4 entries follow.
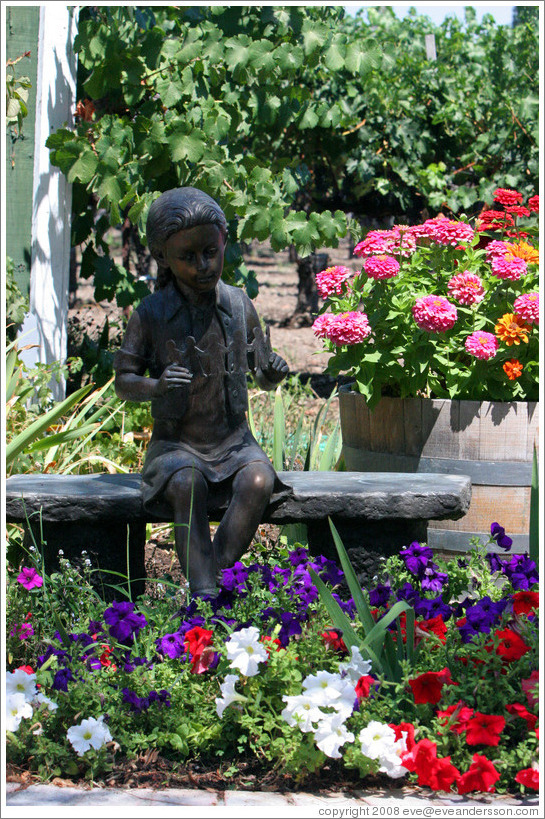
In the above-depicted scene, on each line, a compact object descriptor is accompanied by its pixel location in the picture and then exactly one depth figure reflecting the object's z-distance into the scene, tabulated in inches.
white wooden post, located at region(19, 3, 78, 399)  195.8
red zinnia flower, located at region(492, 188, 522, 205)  152.4
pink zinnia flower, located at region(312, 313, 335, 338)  144.4
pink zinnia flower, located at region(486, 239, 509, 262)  147.6
